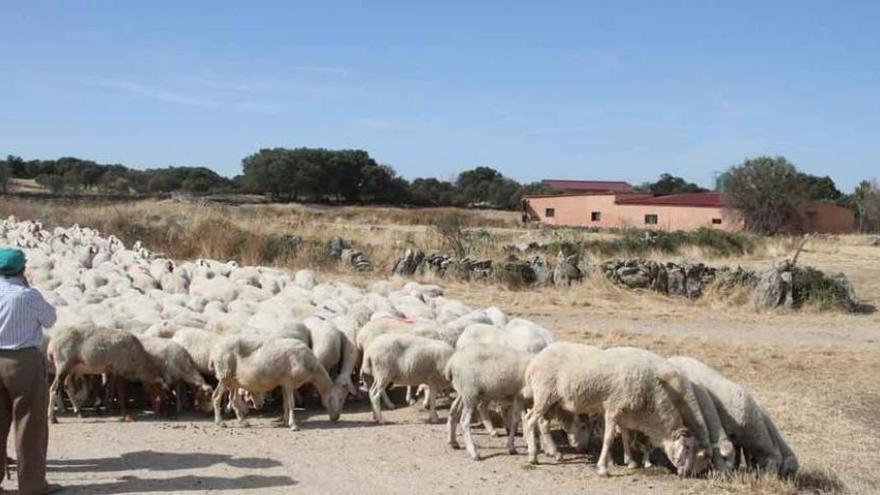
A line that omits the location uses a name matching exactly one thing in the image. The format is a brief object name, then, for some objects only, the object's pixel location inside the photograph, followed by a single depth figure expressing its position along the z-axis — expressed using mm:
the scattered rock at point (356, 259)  25219
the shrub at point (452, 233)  27616
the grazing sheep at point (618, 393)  7590
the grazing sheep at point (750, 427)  7809
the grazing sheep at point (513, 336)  10156
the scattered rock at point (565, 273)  22984
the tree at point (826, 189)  70662
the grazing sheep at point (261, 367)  9211
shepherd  6664
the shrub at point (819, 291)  20719
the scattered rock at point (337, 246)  26141
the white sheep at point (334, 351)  10484
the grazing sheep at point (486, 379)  8484
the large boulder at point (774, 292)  20922
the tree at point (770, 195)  46156
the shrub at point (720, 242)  31739
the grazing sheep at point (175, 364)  9734
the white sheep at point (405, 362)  9594
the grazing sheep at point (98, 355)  9180
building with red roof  48875
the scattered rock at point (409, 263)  24438
